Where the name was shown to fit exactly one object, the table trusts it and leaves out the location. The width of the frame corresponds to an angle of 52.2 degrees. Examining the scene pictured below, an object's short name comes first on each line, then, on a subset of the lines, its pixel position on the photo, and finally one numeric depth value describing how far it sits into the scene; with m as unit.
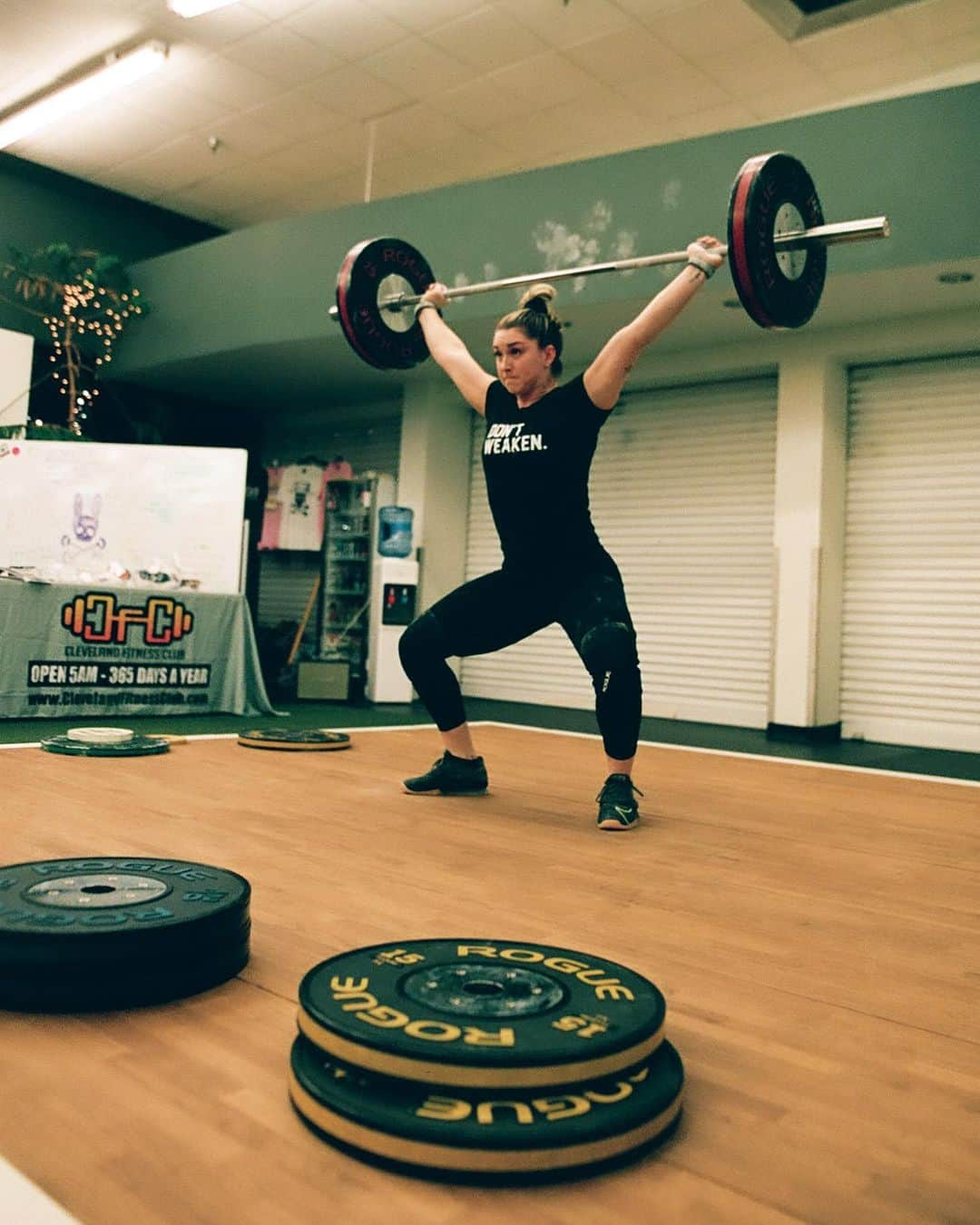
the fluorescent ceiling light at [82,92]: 6.13
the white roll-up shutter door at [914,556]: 5.73
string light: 7.57
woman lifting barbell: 2.44
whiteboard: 5.02
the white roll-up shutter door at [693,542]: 6.47
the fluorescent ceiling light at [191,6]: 5.36
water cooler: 6.67
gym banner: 4.48
